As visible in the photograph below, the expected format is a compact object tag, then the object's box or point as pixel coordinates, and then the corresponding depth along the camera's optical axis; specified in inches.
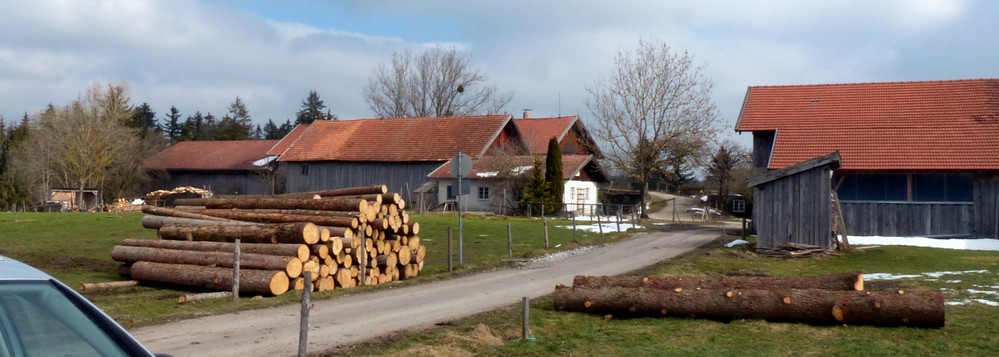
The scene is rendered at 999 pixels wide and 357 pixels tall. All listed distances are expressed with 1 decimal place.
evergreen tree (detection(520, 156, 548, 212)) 1673.2
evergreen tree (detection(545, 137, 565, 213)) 1673.2
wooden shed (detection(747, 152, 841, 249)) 868.6
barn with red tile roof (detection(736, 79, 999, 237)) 1055.0
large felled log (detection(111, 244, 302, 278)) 557.0
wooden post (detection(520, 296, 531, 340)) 367.9
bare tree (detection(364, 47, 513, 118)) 2886.3
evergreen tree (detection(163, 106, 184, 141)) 4535.7
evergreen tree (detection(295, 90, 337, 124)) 4033.0
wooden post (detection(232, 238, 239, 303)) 526.3
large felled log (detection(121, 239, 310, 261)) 570.9
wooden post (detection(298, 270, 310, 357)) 280.4
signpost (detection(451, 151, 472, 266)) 695.7
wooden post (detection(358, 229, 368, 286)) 620.8
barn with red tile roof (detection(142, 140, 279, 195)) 2281.0
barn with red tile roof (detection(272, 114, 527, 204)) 1962.4
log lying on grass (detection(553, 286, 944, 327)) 397.7
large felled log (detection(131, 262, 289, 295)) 539.2
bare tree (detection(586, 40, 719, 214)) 1785.2
